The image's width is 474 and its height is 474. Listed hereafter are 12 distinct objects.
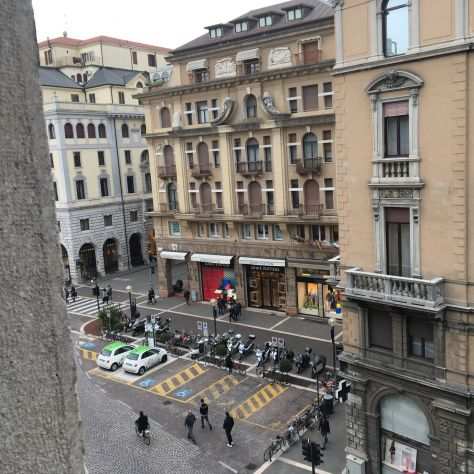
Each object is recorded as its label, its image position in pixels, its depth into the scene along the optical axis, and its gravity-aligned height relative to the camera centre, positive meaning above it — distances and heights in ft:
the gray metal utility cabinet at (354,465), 67.77 -39.04
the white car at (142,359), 105.70 -38.09
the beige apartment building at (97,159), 184.14 +3.30
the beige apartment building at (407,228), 55.67 -8.64
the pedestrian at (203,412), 83.35 -38.19
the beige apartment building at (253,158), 124.88 +0.60
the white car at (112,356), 108.78 -37.94
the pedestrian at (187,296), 154.20 -37.49
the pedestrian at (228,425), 77.47 -37.60
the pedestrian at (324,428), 76.64 -38.46
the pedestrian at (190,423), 79.71 -37.96
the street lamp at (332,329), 89.25 -29.24
